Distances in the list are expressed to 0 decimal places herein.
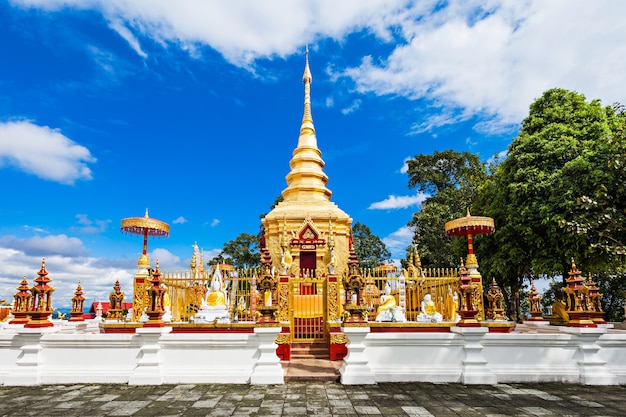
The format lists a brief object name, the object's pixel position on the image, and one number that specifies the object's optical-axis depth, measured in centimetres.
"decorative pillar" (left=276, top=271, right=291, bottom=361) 1114
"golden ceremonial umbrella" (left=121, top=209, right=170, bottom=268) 1376
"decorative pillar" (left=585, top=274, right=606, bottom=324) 1004
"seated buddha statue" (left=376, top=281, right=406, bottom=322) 1173
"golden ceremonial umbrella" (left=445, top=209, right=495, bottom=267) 1254
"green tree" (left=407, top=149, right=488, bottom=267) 2930
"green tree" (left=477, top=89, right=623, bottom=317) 1762
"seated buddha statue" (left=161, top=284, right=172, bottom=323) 1198
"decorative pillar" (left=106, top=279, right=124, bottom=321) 1467
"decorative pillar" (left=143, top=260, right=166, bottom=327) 945
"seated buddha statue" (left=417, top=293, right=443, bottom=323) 1219
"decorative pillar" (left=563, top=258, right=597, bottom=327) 988
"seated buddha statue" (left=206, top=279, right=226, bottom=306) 1178
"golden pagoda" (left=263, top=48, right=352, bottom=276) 1888
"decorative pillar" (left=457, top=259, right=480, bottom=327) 957
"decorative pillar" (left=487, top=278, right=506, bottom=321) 1433
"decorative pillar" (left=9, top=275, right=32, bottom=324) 990
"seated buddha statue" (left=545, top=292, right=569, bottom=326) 1508
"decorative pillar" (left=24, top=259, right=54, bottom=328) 956
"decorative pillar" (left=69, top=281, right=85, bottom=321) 1622
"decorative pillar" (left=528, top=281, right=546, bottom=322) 1812
